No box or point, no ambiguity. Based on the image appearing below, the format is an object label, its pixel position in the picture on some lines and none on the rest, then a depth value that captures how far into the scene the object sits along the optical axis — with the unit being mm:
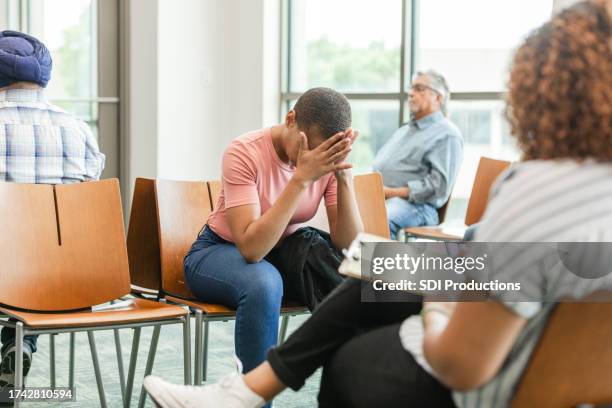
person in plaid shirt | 5235
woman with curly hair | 2283
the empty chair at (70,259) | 4459
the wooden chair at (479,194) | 7018
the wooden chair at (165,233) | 5054
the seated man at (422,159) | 7833
